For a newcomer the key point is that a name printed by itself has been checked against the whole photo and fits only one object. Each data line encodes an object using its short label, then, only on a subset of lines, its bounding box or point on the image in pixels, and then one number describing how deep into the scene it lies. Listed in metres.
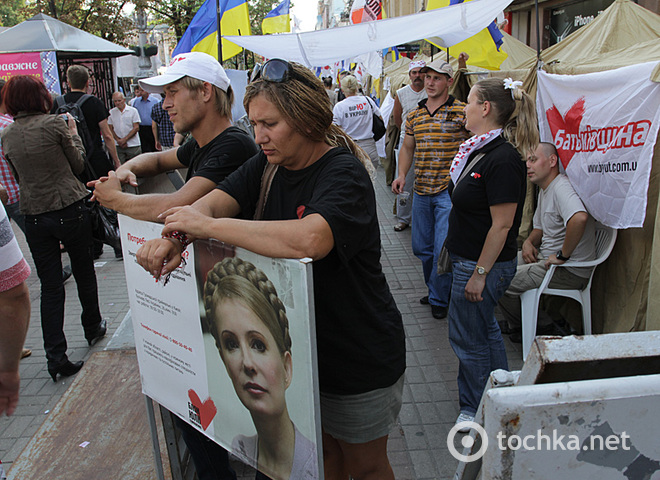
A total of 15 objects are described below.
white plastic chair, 3.83
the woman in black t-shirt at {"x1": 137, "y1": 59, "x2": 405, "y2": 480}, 1.56
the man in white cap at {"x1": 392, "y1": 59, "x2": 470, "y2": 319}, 4.60
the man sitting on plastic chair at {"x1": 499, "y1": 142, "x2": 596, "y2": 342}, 3.76
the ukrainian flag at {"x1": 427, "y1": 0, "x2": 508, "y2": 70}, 6.10
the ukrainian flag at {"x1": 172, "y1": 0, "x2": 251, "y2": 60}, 6.67
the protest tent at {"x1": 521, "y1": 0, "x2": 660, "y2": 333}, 3.31
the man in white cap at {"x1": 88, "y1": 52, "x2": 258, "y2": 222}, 2.11
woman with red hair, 3.80
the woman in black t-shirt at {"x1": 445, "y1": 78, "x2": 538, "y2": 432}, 2.80
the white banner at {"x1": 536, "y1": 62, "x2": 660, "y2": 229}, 3.25
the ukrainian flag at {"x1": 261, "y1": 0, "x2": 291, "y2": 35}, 11.85
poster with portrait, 1.46
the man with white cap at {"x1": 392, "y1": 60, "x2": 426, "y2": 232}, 6.52
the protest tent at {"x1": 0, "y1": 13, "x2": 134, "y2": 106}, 10.80
